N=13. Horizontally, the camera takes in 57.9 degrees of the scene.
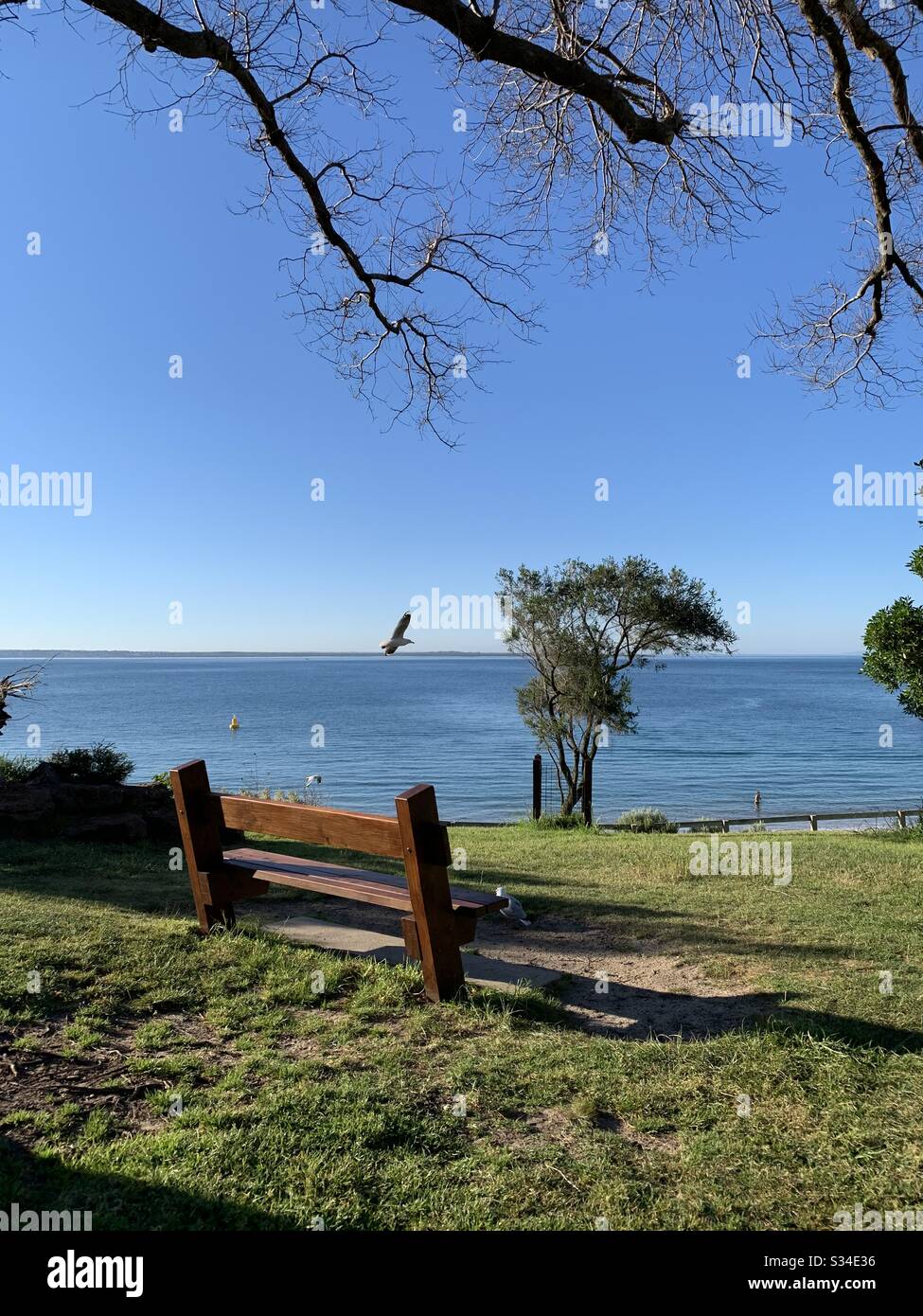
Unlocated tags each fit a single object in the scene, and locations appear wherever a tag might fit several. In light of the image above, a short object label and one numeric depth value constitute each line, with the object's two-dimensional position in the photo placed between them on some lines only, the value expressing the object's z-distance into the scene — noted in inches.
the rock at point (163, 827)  402.9
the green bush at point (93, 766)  458.9
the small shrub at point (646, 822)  765.9
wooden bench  184.9
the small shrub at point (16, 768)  450.0
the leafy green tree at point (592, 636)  907.4
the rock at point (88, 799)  402.0
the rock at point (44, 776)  422.5
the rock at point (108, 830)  383.9
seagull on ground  267.7
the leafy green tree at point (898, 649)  479.5
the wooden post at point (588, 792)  877.0
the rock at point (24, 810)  381.1
